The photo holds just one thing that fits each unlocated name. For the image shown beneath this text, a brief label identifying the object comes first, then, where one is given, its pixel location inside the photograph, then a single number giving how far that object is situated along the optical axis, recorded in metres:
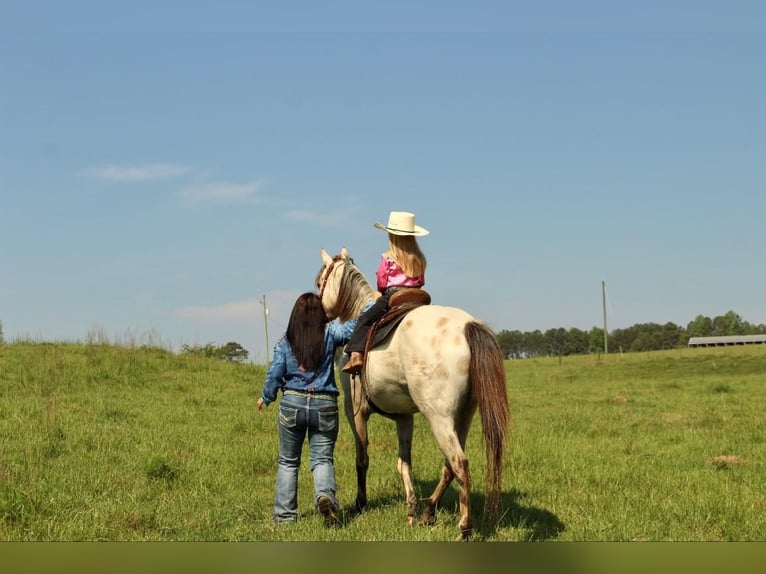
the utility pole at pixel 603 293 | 71.95
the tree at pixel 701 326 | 145.75
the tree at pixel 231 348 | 47.43
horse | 6.42
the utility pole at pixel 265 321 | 46.97
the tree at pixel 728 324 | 151.11
